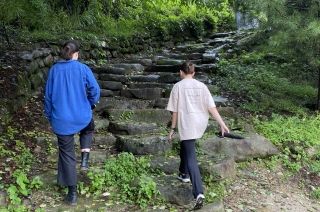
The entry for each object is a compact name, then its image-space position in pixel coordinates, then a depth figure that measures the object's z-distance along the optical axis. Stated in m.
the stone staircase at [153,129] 3.74
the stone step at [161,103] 5.31
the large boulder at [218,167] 3.73
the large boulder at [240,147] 4.29
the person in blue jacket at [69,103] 3.13
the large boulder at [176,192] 3.37
